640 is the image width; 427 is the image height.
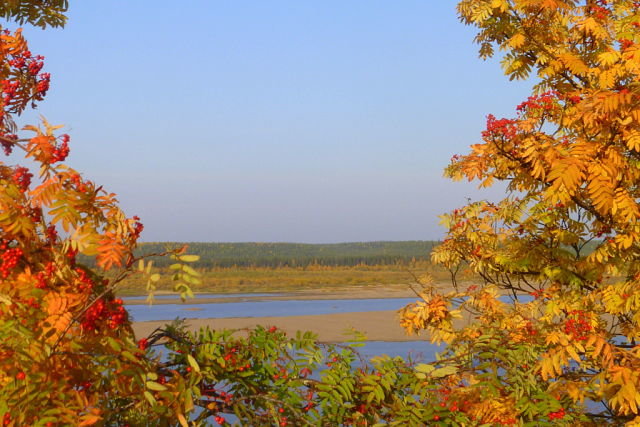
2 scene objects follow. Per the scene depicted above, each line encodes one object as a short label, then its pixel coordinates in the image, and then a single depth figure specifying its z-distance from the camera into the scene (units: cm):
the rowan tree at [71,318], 307
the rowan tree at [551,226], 502
